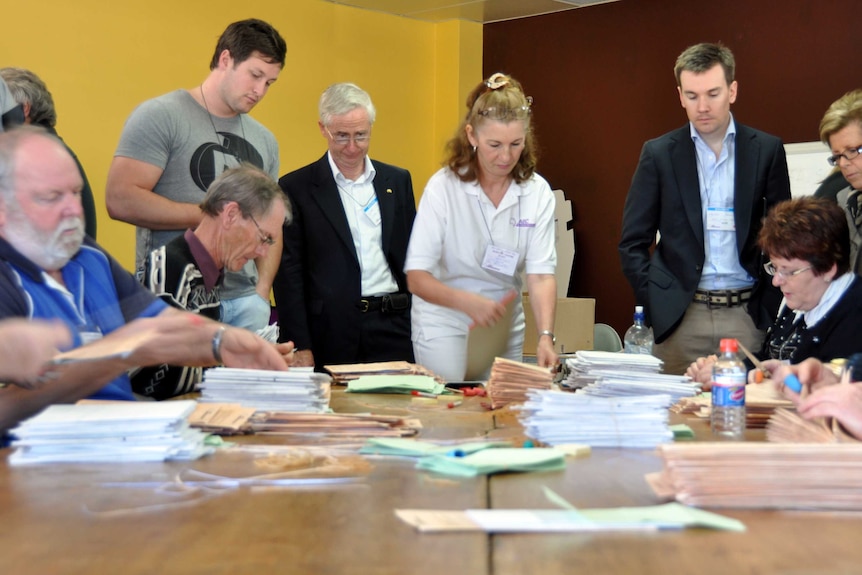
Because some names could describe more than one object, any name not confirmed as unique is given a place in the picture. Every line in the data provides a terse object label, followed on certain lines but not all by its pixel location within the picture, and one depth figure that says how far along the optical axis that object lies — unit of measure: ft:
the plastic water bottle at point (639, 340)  12.98
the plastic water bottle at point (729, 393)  7.05
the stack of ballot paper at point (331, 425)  7.02
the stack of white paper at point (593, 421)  6.73
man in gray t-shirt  11.66
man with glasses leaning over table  9.50
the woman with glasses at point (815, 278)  10.11
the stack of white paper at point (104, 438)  5.98
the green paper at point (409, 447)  6.23
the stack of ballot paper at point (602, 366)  9.13
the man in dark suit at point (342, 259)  13.53
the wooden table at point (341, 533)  4.04
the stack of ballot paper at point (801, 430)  5.93
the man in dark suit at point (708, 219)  12.70
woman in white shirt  11.76
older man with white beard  7.04
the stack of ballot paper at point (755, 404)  7.76
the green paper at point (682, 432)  7.18
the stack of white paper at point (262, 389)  7.90
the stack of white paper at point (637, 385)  8.49
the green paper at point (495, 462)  5.72
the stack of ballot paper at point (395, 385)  9.78
